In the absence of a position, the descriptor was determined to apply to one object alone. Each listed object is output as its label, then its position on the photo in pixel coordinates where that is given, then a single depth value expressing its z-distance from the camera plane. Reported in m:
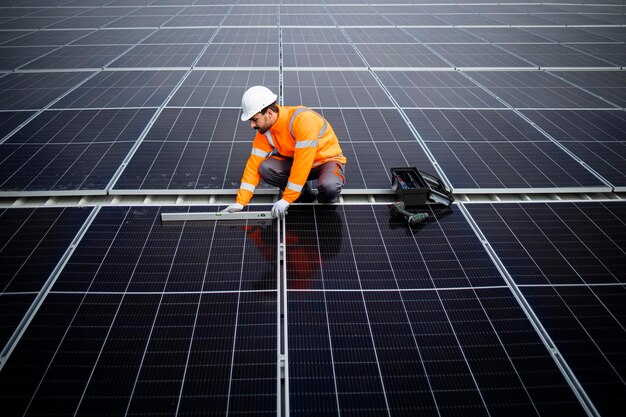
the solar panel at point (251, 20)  12.70
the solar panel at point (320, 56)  8.78
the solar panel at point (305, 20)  12.79
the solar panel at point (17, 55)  8.70
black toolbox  4.31
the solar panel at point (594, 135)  5.09
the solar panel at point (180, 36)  10.61
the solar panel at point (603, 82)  7.25
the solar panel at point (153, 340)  2.55
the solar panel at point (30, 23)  12.22
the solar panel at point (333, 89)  6.75
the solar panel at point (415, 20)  13.25
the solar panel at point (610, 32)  11.93
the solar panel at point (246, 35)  10.76
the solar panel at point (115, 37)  10.43
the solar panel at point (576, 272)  2.83
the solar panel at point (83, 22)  12.23
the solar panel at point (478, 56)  8.96
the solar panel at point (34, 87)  6.61
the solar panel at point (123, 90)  6.59
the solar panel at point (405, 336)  2.59
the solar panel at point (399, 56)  8.91
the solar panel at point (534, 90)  6.88
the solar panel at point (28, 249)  3.17
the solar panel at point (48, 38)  10.38
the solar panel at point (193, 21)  12.48
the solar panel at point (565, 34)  11.53
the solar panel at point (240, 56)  8.73
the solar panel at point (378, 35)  11.04
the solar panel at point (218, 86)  6.70
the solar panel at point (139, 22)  12.31
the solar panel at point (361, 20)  13.12
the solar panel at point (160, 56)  8.66
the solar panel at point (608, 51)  9.56
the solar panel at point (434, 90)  6.82
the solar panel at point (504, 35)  11.30
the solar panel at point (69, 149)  4.62
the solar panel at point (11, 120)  5.66
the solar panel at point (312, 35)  10.84
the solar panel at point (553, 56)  9.13
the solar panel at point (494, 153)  4.80
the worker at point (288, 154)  4.02
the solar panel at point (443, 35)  11.19
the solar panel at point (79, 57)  8.59
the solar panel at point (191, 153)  4.69
